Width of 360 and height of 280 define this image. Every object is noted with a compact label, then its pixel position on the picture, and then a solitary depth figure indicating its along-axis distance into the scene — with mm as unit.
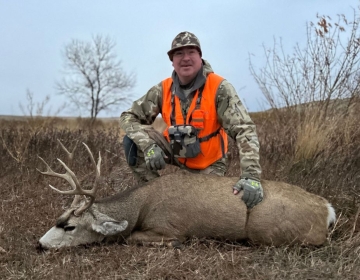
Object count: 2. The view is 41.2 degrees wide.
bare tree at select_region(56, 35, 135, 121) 33031
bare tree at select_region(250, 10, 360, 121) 7551
